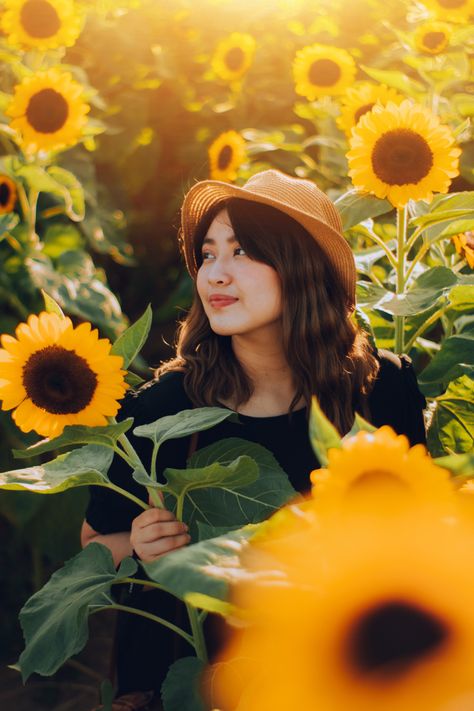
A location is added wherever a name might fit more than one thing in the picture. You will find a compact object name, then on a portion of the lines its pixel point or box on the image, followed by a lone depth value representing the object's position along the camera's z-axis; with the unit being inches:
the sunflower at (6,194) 78.2
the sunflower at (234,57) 101.1
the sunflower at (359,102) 71.0
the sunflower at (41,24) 79.6
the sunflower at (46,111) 75.7
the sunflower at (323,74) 89.4
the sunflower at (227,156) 85.1
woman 48.7
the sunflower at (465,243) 54.2
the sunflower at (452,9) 79.7
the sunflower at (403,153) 50.5
